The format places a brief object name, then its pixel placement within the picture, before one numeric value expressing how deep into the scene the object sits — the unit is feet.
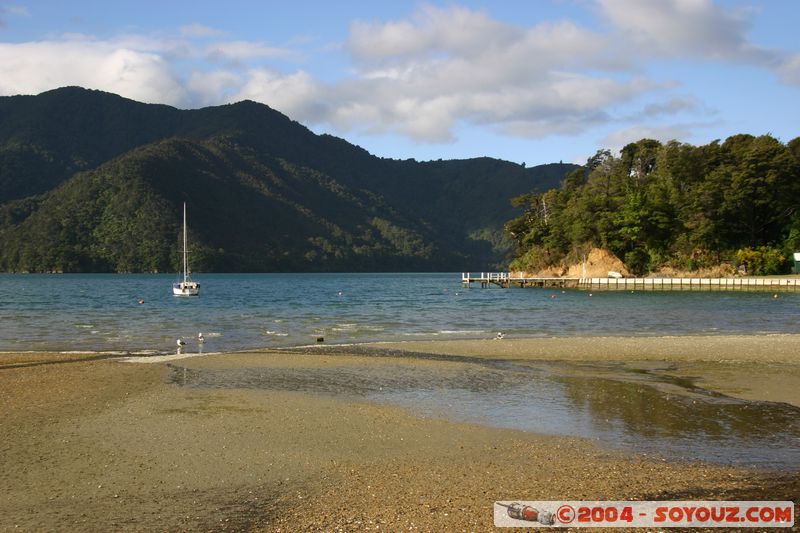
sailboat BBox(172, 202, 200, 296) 267.59
